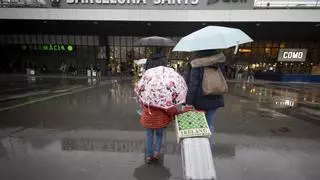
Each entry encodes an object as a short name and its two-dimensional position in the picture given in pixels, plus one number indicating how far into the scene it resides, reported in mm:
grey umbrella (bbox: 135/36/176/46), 6544
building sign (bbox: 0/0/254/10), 26094
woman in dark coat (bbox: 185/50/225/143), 3797
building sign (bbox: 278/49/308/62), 31703
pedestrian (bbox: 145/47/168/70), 4621
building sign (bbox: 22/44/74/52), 33438
